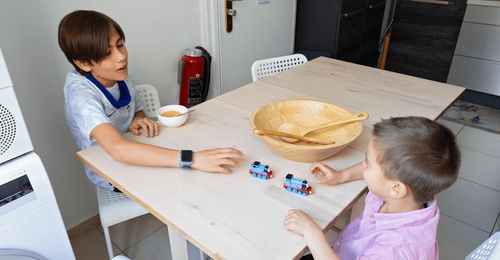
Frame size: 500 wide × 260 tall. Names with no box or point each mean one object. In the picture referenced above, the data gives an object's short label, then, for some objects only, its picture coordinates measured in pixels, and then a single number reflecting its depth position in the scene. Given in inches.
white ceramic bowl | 49.8
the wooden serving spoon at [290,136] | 42.3
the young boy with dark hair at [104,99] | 41.4
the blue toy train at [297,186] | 37.9
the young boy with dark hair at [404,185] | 30.1
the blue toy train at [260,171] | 40.1
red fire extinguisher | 85.0
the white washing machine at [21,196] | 36.8
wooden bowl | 41.3
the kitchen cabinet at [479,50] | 119.8
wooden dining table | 32.7
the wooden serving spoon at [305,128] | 44.9
